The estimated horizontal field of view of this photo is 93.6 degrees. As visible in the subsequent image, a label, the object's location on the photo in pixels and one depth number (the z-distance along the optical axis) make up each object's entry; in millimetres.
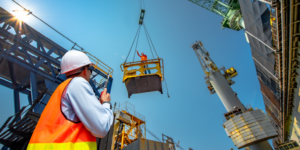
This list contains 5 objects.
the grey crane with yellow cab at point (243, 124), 14819
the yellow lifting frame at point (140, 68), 8820
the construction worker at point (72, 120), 1300
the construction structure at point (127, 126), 16283
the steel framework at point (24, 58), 8398
